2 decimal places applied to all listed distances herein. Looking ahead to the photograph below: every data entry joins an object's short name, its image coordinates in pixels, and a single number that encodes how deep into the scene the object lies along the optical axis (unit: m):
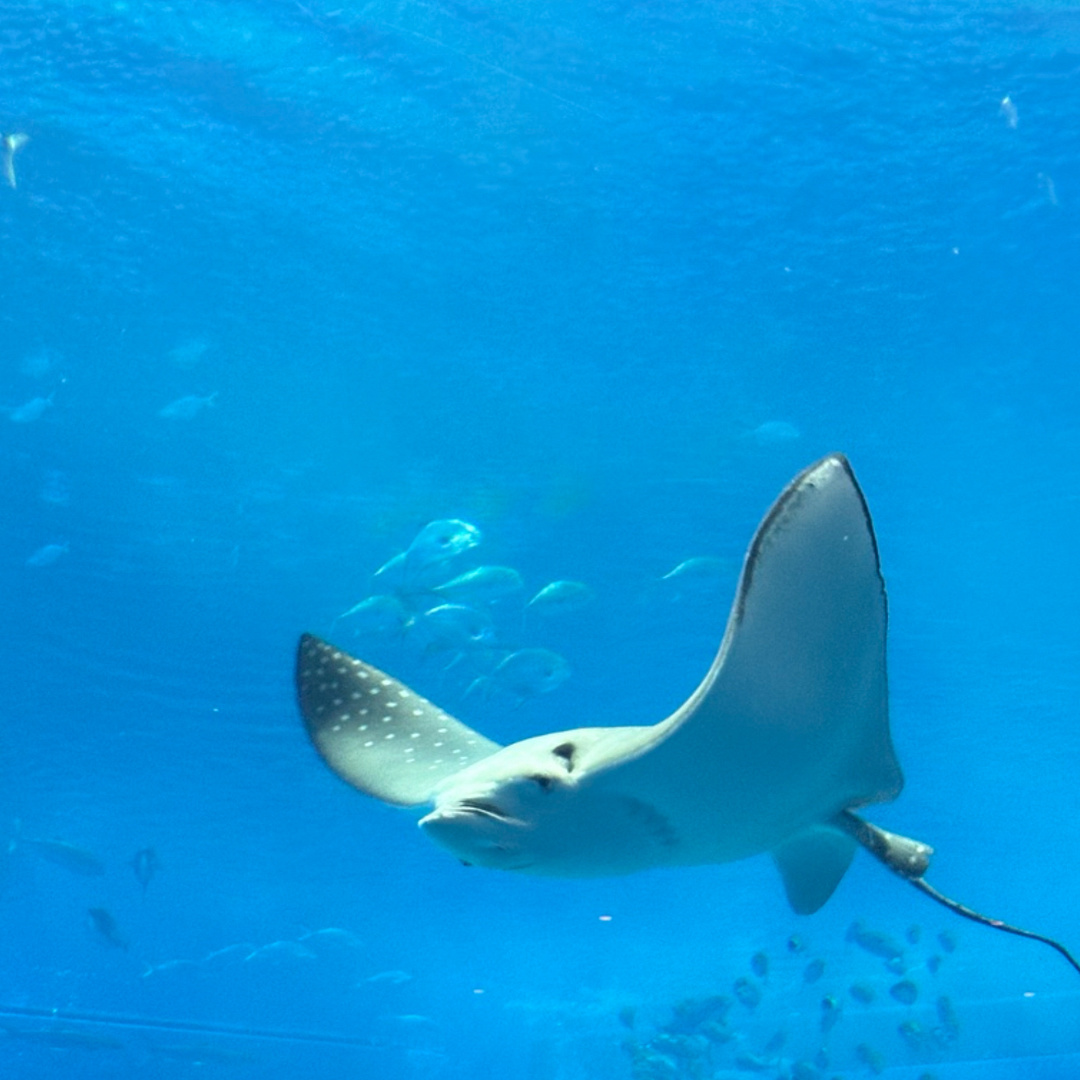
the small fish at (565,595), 9.97
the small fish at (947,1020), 15.39
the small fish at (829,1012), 14.77
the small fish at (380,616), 10.11
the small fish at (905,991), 14.54
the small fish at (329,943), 30.23
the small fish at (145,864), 14.66
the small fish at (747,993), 14.75
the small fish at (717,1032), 15.30
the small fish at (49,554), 11.97
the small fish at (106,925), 15.66
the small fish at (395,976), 20.62
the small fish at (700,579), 12.34
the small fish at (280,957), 29.47
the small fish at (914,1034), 14.63
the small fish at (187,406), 10.10
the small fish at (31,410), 10.19
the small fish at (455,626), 9.83
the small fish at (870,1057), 13.85
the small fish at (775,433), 10.23
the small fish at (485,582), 9.74
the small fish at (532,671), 10.34
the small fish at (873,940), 13.67
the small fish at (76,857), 15.31
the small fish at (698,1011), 15.34
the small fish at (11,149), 8.02
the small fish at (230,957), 31.36
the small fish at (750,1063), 15.42
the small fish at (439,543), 9.70
